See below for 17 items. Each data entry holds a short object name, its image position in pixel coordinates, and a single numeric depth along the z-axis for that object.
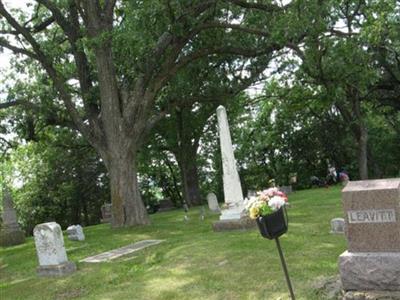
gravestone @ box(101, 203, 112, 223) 26.91
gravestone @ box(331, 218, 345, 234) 9.46
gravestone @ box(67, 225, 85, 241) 14.72
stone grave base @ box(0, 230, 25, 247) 19.41
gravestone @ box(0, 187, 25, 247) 19.45
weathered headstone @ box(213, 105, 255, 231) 11.77
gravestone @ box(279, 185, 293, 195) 25.56
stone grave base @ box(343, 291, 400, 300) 5.04
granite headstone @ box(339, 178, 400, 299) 5.18
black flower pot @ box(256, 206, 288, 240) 5.56
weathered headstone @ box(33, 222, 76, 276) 9.62
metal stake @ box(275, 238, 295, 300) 5.47
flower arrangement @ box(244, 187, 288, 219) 5.60
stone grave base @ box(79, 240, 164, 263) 10.47
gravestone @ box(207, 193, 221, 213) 17.80
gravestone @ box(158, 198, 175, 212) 32.41
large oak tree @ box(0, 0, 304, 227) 14.25
